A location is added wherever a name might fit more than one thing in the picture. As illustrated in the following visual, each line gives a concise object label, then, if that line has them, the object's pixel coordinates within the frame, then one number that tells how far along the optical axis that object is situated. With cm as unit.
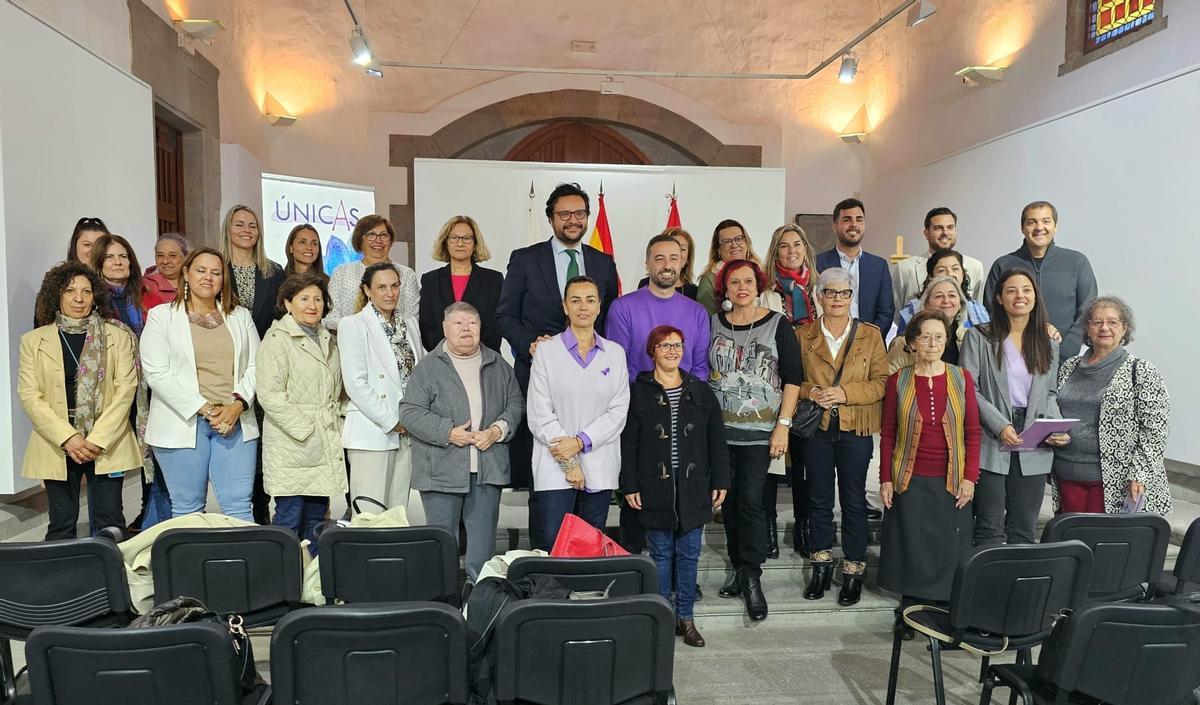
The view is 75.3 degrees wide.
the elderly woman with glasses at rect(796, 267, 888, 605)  346
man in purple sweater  338
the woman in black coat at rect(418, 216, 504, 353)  376
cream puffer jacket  336
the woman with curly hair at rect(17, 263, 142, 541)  339
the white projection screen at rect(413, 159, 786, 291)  721
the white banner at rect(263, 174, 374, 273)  757
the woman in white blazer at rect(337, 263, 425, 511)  335
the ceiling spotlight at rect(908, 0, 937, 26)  591
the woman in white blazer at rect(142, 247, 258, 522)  335
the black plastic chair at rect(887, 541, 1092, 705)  237
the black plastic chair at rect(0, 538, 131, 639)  221
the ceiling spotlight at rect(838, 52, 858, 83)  730
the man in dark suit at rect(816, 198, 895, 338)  418
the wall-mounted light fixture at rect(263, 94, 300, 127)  842
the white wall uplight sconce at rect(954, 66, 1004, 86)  731
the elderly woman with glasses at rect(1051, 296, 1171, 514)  331
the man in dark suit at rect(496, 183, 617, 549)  357
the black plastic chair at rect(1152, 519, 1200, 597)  264
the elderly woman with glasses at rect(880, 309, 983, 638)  330
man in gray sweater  414
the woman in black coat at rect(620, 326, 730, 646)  312
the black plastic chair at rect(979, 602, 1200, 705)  191
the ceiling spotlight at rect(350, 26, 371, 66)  671
